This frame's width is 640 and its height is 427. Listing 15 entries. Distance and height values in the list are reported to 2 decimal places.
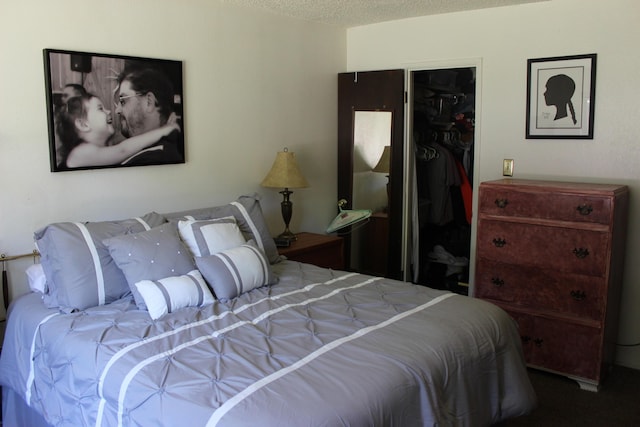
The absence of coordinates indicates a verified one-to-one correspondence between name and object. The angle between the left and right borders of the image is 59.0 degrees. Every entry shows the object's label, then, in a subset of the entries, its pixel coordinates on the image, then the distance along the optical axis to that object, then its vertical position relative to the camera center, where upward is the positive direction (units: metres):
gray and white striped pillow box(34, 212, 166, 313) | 2.58 -0.56
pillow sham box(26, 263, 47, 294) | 2.74 -0.64
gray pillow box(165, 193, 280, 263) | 3.30 -0.42
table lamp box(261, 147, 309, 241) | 3.95 -0.22
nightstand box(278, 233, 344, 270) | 3.89 -0.73
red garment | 4.89 -0.37
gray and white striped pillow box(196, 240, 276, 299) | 2.76 -0.62
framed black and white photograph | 2.97 +0.20
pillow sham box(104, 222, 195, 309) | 2.64 -0.52
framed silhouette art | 3.64 +0.33
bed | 1.85 -0.76
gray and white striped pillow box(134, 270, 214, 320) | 2.52 -0.67
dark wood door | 4.48 +0.18
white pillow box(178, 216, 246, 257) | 2.96 -0.47
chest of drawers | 3.24 -0.71
